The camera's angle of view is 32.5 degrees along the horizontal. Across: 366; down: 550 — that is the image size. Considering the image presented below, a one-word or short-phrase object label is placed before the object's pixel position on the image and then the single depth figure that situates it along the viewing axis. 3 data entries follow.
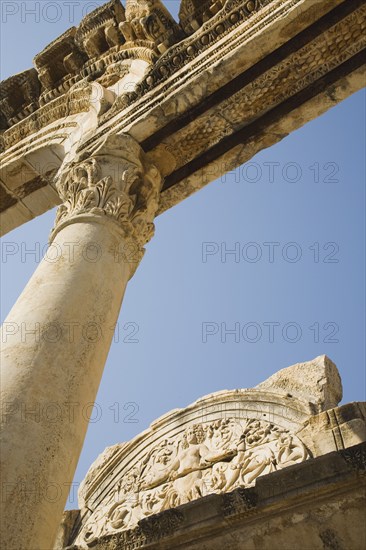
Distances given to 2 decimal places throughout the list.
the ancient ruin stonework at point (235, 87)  5.87
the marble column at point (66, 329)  3.36
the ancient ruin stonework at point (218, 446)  5.52
